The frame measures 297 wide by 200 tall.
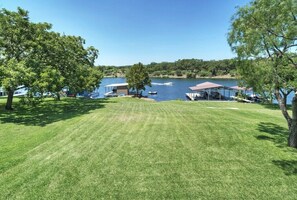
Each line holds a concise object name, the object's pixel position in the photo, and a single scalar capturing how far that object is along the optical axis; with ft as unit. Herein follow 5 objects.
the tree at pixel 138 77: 98.55
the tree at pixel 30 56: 29.01
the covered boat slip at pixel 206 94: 89.12
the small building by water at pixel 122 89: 115.77
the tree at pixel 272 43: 17.35
